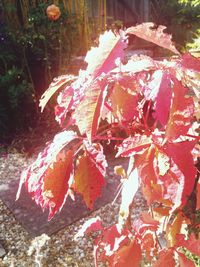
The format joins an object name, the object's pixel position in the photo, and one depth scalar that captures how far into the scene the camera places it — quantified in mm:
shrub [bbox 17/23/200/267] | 666
